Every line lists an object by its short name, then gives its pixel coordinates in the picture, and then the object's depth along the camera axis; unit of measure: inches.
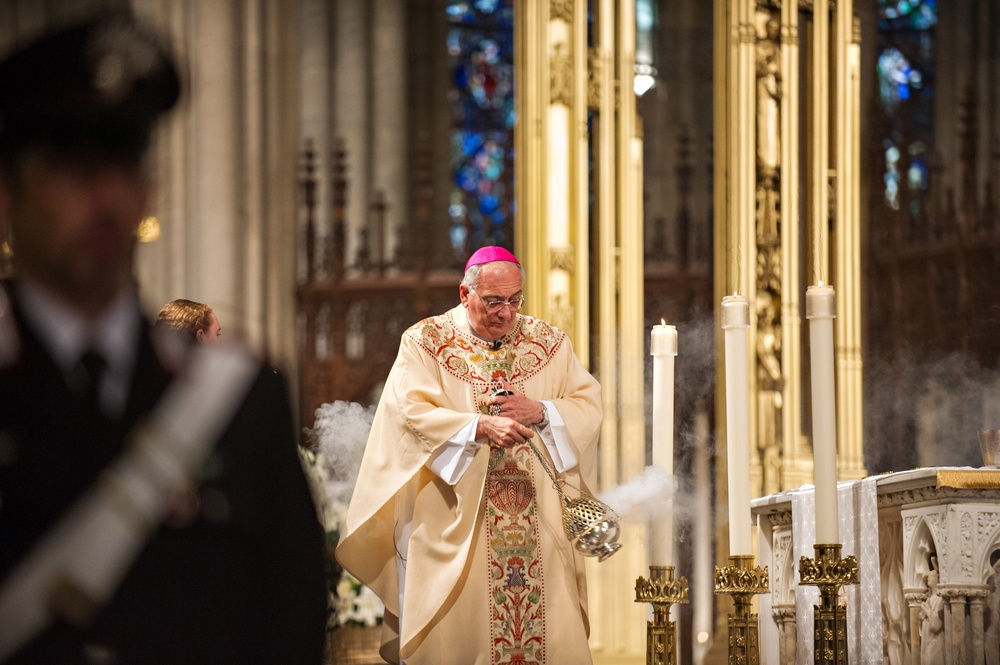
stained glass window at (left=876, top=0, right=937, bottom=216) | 656.4
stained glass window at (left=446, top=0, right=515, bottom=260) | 735.1
